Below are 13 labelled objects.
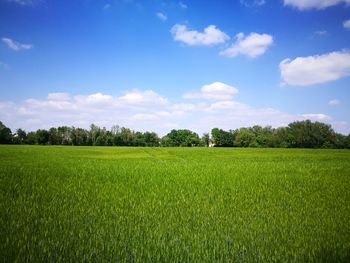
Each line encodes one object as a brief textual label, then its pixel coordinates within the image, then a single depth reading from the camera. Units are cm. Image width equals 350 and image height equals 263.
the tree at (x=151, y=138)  15215
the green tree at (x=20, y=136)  12749
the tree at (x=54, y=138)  13612
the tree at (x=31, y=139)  12988
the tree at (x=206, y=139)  16875
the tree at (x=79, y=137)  14112
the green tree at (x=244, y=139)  14060
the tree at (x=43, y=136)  13062
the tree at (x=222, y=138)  15500
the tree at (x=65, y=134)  14256
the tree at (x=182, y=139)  16200
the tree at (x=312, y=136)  11688
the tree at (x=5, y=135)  11699
